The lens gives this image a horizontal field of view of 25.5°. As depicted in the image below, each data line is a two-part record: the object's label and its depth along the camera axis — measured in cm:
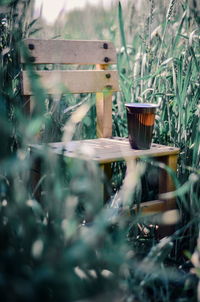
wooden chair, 181
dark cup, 176
